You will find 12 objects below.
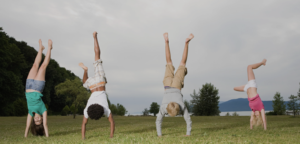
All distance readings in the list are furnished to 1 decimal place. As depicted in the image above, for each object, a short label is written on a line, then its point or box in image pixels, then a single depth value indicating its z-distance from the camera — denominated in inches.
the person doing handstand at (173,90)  275.9
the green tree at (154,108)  2507.4
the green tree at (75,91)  1213.7
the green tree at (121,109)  2699.3
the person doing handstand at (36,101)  346.6
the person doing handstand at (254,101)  394.6
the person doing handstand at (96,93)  273.6
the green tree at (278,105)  1702.8
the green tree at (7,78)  1264.8
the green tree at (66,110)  2304.4
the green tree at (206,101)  2367.1
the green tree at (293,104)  1353.2
